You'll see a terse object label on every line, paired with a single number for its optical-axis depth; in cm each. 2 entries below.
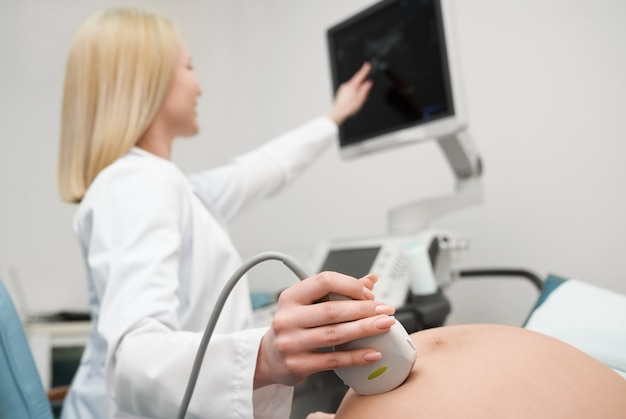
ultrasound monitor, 134
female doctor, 54
